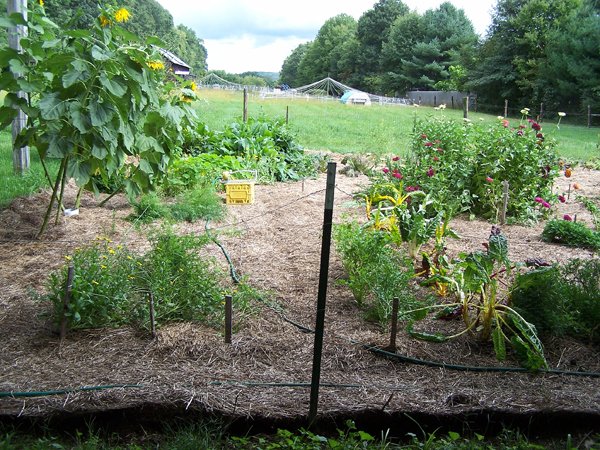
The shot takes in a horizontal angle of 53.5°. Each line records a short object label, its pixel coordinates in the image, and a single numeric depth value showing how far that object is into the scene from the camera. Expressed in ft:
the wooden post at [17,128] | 19.20
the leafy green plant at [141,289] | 9.23
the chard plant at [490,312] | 8.86
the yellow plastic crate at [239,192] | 19.61
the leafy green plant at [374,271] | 10.36
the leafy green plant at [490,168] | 18.37
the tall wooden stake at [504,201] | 17.44
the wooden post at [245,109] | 31.77
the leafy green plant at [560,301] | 9.40
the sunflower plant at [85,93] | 11.21
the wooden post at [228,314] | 8.95
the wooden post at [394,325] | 8.98
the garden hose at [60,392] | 7.47
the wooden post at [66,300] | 8.72
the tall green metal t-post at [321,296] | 6.90
